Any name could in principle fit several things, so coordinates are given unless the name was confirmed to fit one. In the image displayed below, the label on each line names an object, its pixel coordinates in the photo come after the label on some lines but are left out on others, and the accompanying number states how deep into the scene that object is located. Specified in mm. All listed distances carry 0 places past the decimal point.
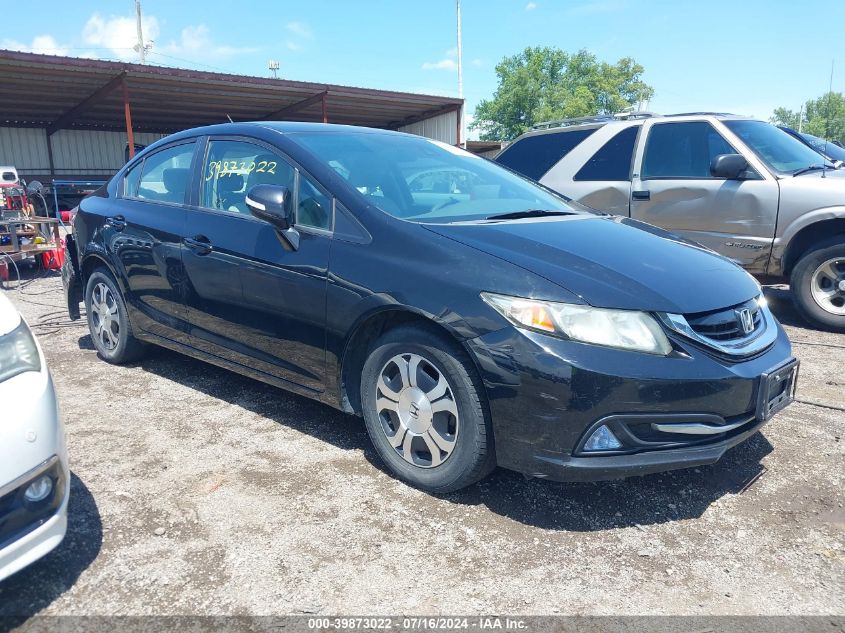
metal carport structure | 14844
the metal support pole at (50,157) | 23094
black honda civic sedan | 2449
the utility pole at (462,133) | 20969
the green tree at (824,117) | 79812
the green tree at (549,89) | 63625
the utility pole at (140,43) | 35831
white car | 1919
